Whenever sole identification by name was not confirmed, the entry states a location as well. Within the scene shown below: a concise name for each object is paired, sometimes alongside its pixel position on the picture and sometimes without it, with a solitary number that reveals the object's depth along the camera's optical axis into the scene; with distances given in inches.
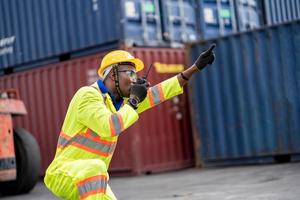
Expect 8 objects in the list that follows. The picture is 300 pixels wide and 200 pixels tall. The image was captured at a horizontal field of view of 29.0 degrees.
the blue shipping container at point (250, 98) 388.5
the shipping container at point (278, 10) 512.7
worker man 136.6
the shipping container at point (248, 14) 488.1
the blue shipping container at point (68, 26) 415.5
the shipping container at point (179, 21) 438.0
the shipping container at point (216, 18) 464.8
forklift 321.4
